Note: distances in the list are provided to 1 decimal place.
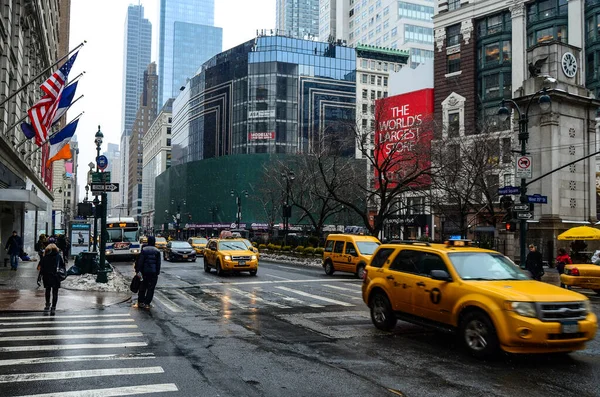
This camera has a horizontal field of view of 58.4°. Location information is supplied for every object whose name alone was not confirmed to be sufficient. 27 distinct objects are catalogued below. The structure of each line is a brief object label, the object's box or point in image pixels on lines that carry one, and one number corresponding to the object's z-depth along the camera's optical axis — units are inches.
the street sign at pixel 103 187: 771.4
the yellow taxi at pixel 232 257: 940.6
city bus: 1409.9
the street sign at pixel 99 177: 790.5
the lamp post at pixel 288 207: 1620.0
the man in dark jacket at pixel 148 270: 550.0
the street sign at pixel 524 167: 869.2
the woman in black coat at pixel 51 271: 518.9
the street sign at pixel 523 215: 869.2
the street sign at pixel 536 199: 876.0
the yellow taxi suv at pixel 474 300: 306.5
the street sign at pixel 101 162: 832.3
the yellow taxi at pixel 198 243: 1728.2
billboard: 1232.2
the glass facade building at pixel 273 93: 3961.6
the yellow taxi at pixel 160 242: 1925.7
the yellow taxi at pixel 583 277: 703.7
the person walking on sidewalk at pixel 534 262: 791.5
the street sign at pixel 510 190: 869.2
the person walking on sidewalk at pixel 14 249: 1004.6
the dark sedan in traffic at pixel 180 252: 1395.2
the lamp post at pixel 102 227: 741.9
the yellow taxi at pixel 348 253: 937.3
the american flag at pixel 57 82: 813.9
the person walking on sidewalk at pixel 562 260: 834.2
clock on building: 1172.5
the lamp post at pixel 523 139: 851.4
